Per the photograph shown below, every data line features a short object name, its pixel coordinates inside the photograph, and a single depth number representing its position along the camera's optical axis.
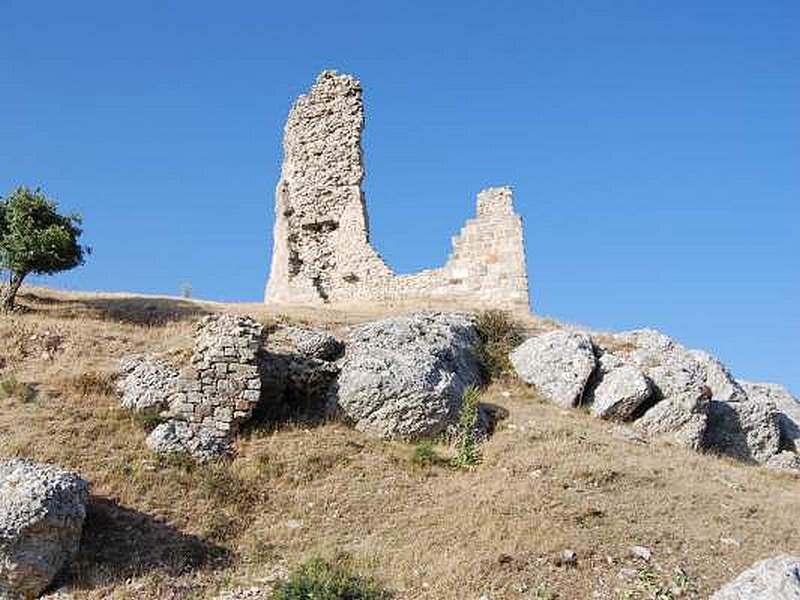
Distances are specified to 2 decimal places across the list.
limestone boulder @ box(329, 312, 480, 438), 14.74
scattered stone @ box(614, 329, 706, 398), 17.81
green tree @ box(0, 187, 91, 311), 19.08
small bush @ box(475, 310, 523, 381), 18.73
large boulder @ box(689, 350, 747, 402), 19.34
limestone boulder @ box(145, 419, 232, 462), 12.65
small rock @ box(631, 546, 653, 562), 10.88
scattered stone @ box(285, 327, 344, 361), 16.19
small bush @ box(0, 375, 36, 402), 13.55
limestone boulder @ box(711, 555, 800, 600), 8.40
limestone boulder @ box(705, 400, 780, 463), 18.09
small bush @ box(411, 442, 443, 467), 13.59
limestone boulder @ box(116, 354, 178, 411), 13.71
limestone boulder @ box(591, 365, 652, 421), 17.12
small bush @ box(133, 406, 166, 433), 13.22
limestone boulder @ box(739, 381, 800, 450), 19.44
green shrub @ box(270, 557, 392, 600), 9.32
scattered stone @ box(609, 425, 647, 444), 15.91
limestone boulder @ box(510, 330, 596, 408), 17.58
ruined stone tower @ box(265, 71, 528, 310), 23.88
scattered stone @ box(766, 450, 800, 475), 17.73
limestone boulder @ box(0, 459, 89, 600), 9.30
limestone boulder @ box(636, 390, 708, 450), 16.92
